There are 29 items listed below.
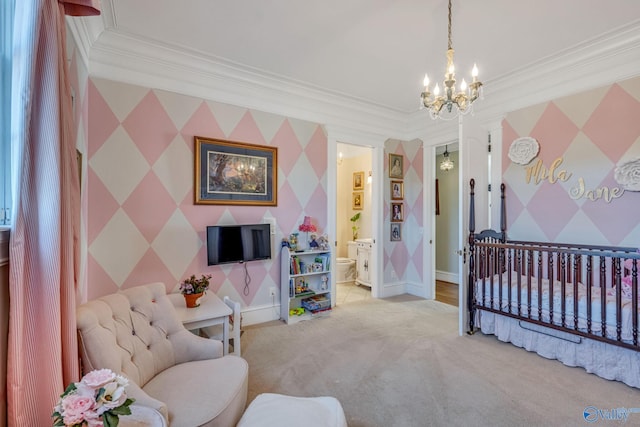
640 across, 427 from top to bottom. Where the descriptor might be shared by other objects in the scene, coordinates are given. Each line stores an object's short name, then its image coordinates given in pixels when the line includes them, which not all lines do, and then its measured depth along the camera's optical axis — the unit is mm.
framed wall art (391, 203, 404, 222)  4711
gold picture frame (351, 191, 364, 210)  5984
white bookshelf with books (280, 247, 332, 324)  3504
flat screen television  3072
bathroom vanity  5062
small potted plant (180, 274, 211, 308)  2623
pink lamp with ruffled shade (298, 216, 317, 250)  3710
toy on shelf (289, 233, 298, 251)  3588
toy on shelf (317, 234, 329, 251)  3773
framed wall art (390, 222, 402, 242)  4715
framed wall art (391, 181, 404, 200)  4688
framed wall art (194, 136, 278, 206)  3150
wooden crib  2238
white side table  2371
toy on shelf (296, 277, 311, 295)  3586
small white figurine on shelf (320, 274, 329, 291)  3799
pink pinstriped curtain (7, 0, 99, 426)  1104
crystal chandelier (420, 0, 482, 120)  2115
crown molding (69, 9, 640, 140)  2629
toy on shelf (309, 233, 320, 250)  3767
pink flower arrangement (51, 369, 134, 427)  870
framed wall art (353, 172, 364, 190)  5977
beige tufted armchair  1367
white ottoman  1323
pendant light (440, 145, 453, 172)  5043
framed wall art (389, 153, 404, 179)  4652
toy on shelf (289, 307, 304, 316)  3503
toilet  5374
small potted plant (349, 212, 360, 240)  5992
